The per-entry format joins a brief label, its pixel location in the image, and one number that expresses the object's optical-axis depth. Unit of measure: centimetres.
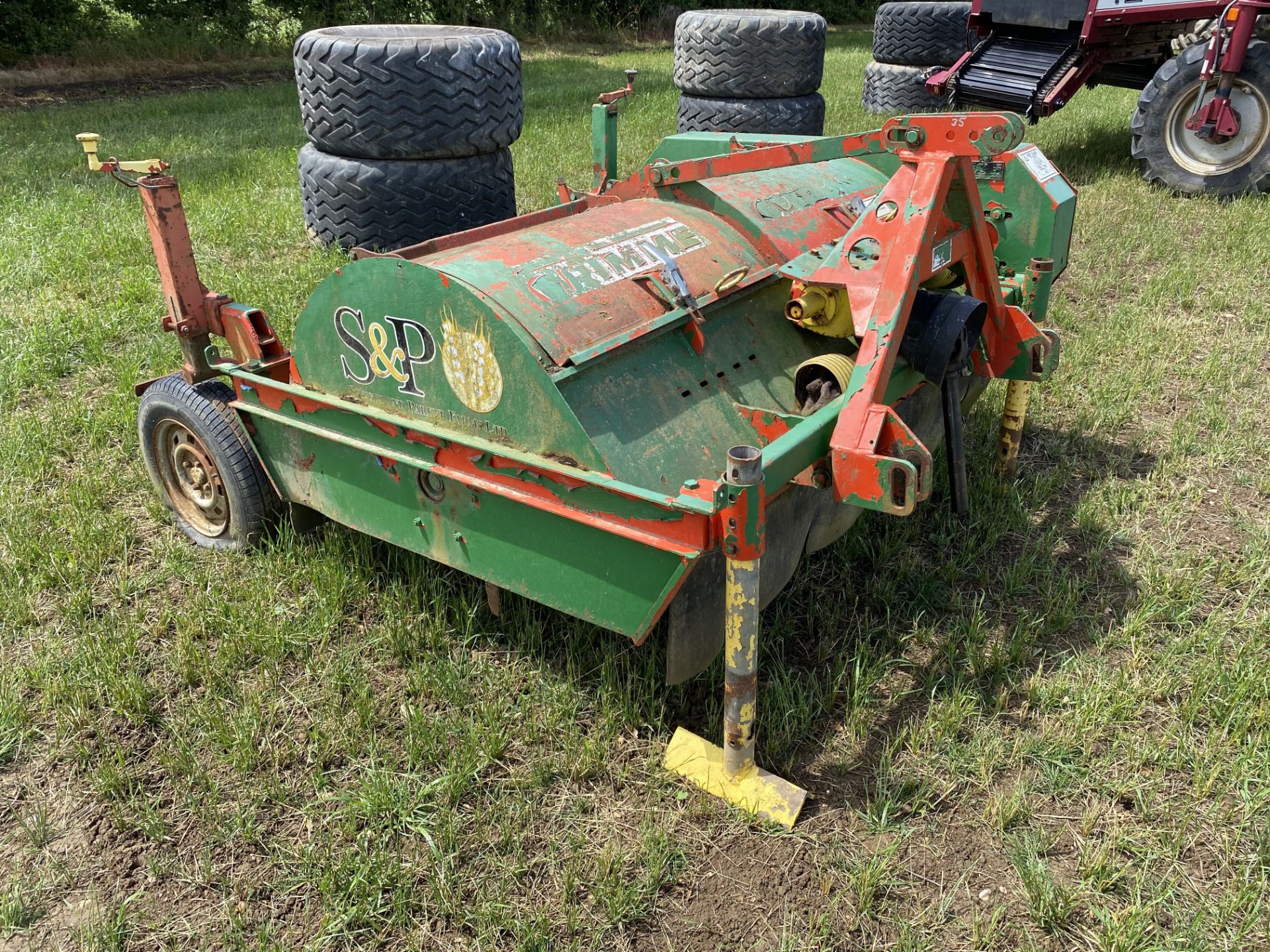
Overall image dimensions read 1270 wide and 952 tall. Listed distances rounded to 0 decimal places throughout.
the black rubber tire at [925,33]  1138
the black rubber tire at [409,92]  496
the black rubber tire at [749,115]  770
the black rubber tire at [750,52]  749
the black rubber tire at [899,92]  1134
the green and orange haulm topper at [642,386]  235
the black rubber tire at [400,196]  527
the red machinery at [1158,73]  752
